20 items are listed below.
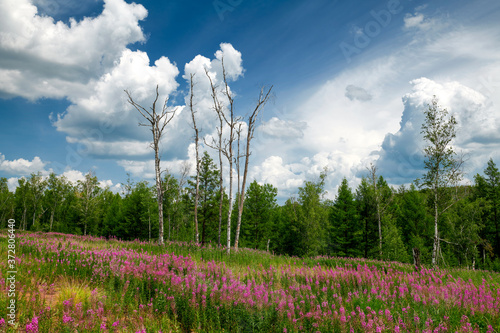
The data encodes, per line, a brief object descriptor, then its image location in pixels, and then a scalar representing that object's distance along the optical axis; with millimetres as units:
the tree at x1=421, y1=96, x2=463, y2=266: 19109
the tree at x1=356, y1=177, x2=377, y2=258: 28828
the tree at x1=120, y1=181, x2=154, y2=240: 35281
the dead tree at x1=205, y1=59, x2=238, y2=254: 17006
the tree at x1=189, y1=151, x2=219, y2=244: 27328
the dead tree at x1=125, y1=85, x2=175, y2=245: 17641
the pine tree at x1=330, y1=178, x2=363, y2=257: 29406
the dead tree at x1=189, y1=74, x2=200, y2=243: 21422
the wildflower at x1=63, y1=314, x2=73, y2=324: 3694
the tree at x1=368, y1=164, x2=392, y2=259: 27305
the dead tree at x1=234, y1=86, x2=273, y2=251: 16500
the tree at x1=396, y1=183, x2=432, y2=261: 33594
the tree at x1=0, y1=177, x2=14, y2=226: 49719
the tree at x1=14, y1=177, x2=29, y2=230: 49500
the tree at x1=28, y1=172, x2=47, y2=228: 45656
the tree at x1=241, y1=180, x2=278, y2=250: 32625
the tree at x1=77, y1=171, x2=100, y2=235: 35744
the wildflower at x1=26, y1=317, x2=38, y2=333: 3393
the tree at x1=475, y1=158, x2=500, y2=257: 33062
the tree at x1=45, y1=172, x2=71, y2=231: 45562
